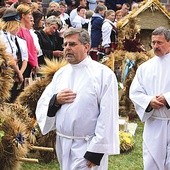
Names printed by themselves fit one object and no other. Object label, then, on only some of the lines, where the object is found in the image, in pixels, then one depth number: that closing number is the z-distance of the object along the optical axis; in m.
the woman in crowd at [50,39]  8.34
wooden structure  9.99
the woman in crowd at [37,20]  8.58
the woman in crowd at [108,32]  11.89
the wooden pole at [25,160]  5.12
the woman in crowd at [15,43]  6.96
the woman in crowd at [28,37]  7.50
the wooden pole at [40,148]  5.68
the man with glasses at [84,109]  4.39
